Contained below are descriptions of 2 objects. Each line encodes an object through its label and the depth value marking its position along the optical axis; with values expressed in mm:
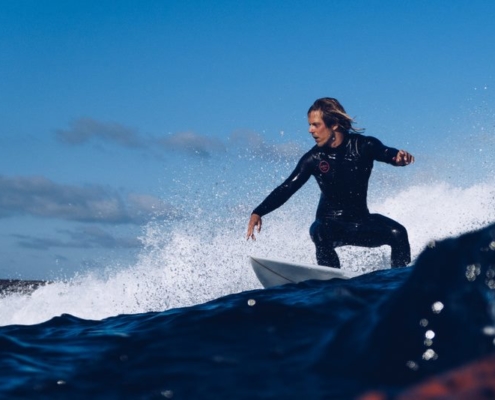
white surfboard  7277
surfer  7945
